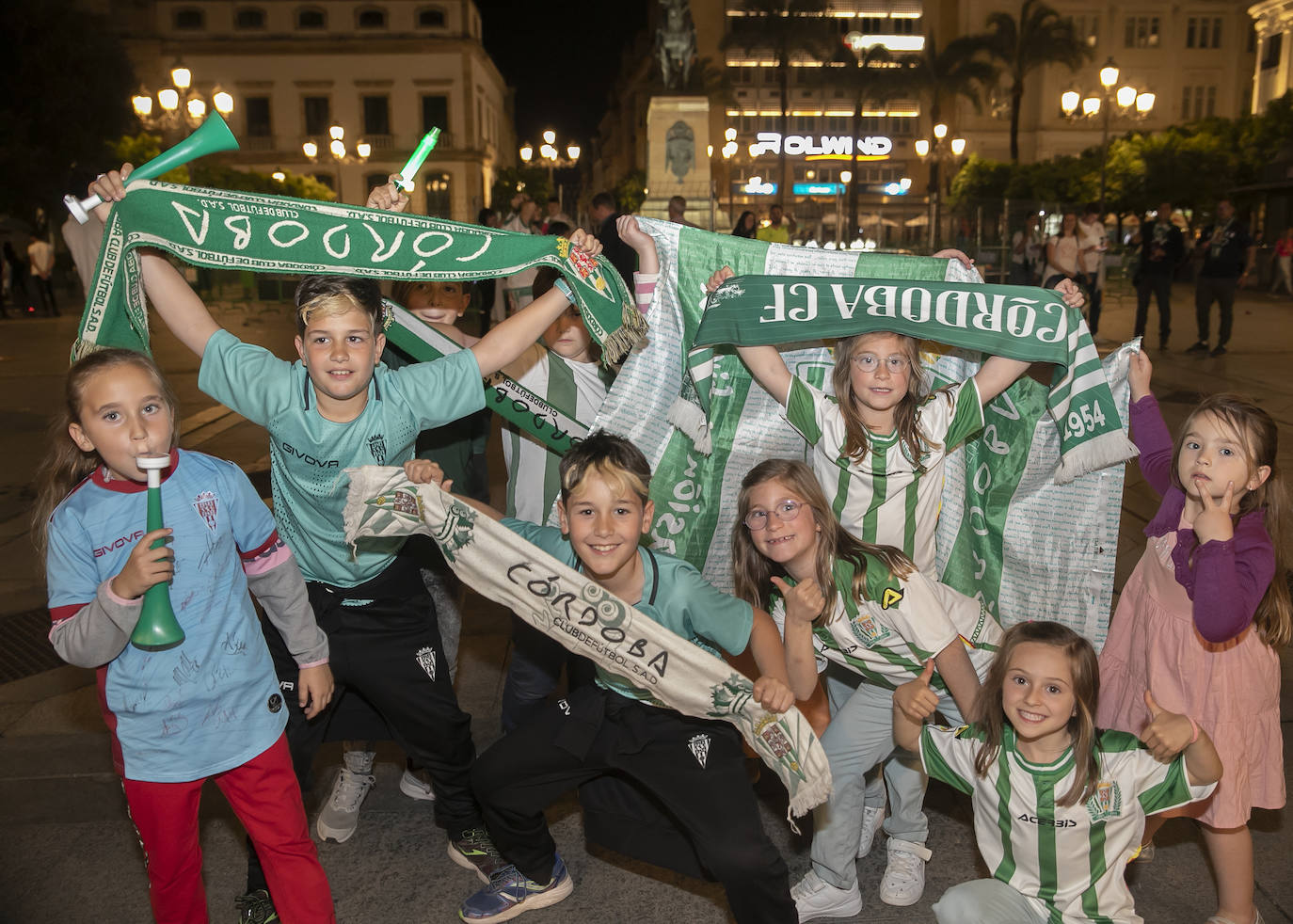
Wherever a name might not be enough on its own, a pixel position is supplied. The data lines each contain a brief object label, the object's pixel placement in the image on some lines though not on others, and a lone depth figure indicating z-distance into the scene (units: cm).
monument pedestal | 2620
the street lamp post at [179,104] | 1728
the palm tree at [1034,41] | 5497
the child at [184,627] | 239
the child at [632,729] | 259
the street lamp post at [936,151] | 2864
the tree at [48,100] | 3169
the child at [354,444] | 286
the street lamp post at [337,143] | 3225
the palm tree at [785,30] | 5456
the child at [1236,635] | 273
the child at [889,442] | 320
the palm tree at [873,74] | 5719
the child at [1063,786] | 246
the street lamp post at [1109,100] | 1906
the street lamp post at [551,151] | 3581
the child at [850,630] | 281
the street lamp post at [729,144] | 4351
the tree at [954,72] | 5562
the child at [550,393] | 360
